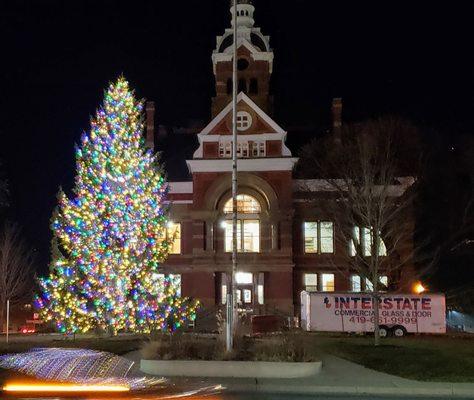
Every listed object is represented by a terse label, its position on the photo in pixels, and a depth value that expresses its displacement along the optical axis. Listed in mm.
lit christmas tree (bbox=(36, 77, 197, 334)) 27703
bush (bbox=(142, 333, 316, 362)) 16719
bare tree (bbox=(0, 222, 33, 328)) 41656
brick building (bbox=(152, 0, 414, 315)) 40969
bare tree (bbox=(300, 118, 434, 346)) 28203
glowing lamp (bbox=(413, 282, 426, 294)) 39688
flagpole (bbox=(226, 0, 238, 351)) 18238
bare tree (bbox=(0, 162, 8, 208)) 39169
